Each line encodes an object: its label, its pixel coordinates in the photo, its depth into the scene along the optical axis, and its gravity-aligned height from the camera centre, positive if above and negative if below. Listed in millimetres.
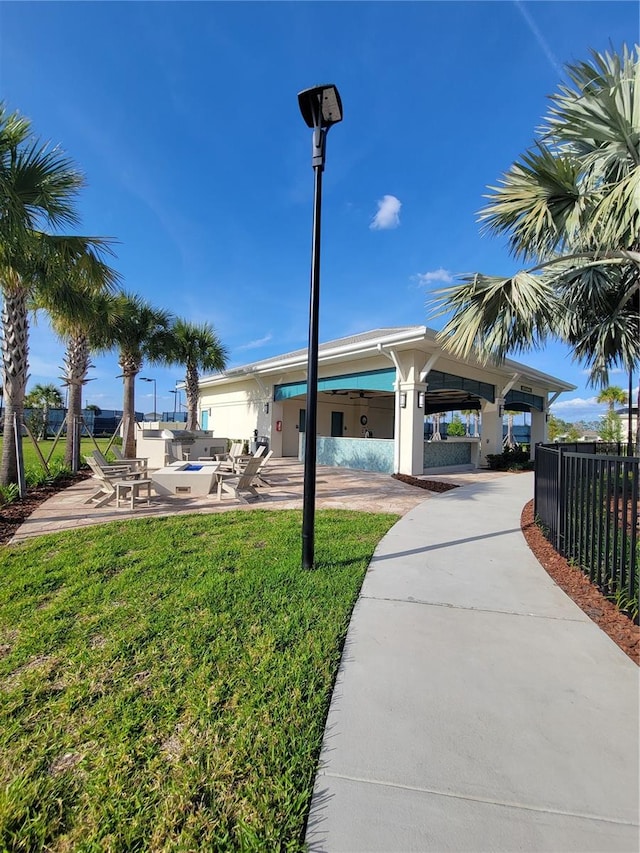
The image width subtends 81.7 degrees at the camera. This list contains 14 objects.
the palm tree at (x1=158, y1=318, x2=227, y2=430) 17875 +4016
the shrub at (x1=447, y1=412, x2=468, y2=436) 32531 +623
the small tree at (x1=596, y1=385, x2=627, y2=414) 35188 +4112
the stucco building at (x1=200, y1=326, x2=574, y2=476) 12289 +1776
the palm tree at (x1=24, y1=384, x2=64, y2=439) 37141 +3551
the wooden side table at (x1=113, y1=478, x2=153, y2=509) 7281 -1085
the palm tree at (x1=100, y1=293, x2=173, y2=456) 15102 +4126
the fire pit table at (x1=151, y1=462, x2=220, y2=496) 8953 -1212
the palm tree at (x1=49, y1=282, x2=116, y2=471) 11547 +2754
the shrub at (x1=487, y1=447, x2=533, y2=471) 15742 -1055
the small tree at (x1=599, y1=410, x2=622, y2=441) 22103 +743
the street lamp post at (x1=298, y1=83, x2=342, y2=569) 3948 +1631
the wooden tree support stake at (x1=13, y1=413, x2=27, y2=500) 7777 -654
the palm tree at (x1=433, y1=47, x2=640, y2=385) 5105 +3518
